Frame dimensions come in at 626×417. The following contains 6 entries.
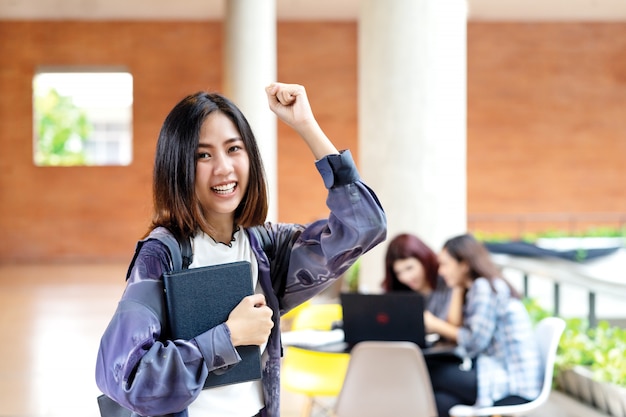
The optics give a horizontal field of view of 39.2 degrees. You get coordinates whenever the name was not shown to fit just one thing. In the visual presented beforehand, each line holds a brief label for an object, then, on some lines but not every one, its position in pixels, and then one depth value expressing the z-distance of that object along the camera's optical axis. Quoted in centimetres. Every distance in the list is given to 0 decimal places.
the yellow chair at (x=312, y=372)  479
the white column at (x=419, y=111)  614
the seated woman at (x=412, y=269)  502
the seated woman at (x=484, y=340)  446
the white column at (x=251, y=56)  1184
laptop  428
